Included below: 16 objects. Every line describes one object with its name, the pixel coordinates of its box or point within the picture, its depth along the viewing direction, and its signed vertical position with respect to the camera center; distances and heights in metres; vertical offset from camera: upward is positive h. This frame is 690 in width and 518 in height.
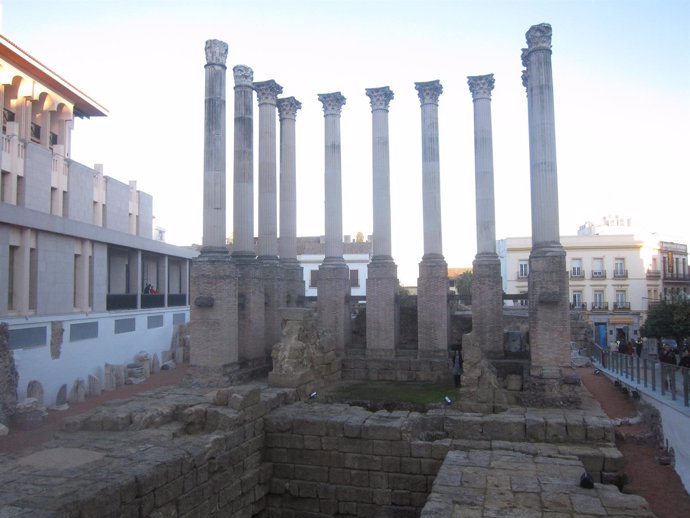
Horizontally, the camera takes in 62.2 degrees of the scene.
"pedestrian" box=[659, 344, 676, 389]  11.36 -1.75
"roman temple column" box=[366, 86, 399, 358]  18.48 +1.02
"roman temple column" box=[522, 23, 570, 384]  14.37 +1.38
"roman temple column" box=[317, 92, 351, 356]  19.11 +1.34
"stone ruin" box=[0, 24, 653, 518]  8.23 -2.44
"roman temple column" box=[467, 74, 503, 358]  17.53 +1.56
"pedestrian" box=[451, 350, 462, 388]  16.27 -2.34
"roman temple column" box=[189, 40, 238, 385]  15.84 +0.59
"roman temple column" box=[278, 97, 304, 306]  21.64 +4.13
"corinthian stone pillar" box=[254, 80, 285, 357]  20.20 +3.96
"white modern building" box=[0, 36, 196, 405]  17.11 +1.52
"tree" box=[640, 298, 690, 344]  24.50 -1.53
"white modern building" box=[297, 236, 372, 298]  42.56 +2.38
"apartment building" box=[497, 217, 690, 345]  35.28 +0.53
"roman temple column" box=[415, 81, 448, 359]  17.95 +1.12
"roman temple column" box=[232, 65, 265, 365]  18.05 +2.36
